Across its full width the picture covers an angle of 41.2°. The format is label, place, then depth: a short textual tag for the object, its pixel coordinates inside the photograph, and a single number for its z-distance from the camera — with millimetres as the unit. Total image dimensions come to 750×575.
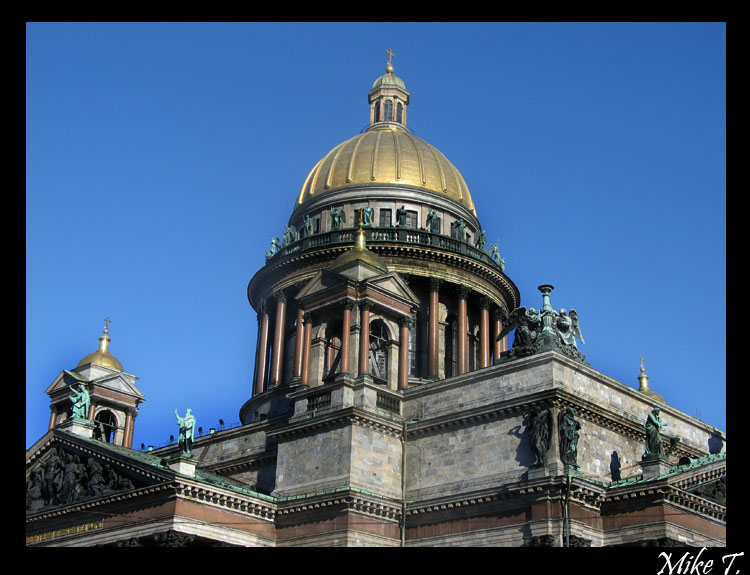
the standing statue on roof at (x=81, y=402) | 50094
